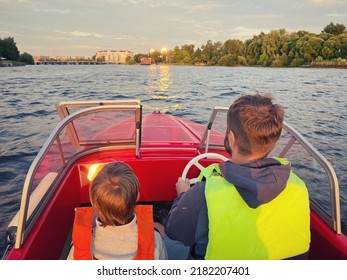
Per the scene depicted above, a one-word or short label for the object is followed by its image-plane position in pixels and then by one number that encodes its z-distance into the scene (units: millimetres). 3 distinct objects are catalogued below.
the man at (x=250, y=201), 1435
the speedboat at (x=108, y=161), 2143
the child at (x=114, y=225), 1549
